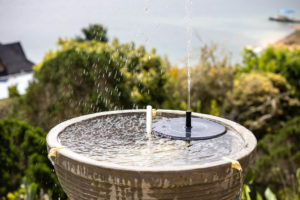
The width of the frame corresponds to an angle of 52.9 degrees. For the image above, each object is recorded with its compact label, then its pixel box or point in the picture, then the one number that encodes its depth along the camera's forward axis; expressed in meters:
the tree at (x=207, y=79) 8.26
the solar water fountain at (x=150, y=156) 1.36
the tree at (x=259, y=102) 7.97
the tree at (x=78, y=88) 3.88
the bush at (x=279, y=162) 5.20
